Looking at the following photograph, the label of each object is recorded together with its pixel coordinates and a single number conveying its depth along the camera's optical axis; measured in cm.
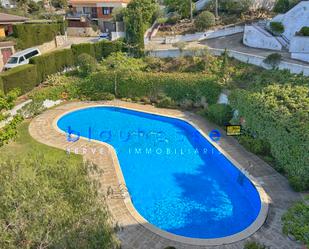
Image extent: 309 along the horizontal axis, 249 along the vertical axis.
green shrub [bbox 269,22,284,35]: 3184
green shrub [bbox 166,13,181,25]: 4034
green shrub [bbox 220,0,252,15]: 3909
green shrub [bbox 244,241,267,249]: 1144
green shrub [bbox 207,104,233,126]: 2286
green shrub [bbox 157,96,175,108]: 2677
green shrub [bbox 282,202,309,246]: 880
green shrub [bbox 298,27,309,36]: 2692
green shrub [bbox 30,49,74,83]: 2803
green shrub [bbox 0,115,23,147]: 1372
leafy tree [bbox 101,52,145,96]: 2867
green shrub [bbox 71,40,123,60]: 3142
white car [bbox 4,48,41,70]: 2831
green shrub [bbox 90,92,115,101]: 2847
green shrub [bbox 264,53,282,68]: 2458
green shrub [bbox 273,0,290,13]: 3608
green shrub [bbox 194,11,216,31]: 3612
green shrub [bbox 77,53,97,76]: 2978
